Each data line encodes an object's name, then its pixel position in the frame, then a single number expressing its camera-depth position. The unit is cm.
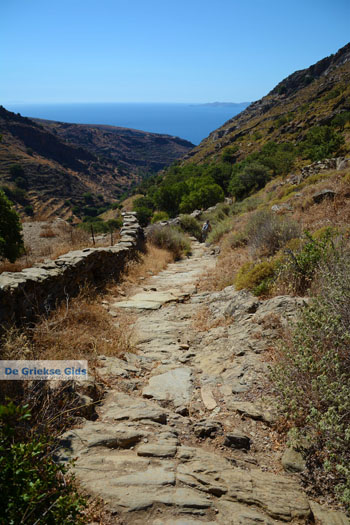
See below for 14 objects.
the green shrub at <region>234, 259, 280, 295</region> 604
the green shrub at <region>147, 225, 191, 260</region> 1421
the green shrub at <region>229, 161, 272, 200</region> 3441
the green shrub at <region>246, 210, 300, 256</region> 763
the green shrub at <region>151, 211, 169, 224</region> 3206
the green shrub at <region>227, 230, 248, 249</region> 1027
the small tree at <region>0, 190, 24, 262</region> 975
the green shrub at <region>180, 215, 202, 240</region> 2014
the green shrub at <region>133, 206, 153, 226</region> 3824
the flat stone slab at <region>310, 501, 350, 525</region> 219
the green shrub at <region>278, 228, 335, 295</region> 531
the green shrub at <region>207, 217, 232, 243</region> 1474
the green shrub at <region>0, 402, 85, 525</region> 164
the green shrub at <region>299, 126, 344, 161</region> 3110
